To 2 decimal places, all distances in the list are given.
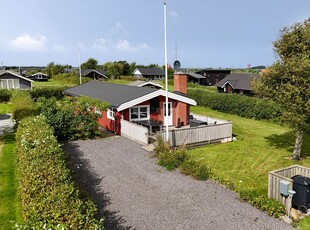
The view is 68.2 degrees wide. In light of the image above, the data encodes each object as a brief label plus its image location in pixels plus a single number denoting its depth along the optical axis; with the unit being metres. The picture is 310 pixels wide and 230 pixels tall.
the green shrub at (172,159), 11.52
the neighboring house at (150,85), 27.61
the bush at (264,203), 7.86
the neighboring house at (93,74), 67.18
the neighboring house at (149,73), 74.08
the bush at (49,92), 36.62
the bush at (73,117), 15.60
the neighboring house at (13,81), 38.48
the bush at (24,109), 17.65
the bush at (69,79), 56.86
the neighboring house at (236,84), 40.61
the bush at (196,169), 10.35
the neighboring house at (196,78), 61.98
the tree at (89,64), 81.72
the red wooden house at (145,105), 17.20
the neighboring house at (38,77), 70.29
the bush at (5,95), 34.17
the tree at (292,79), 11.58
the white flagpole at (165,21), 13.39
